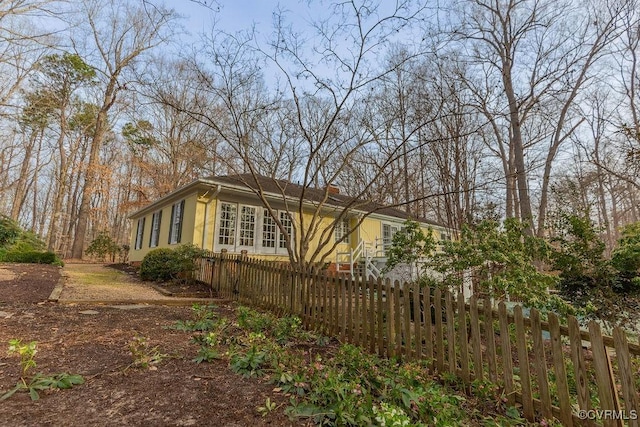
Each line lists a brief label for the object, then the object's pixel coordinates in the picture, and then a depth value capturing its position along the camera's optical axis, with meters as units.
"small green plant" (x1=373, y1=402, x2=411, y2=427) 2.05
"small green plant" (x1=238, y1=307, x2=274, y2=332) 4.63
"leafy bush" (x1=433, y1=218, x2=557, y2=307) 4.36
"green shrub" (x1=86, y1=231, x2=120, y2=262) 21.32
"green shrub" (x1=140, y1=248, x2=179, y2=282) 9.42
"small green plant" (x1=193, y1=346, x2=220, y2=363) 3.29
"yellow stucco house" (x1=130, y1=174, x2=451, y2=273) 10.95
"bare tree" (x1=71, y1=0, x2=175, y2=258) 5.53
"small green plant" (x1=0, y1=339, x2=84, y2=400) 2.42
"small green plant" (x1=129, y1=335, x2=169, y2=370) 3.04
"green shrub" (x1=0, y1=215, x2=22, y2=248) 12.85
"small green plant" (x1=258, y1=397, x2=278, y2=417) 2.38
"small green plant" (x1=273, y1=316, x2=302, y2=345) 4.33
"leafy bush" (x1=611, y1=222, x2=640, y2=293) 6.45
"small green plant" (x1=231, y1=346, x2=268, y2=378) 3.07
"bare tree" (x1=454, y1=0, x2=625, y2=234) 10.03
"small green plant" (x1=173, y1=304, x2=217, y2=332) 4.47
